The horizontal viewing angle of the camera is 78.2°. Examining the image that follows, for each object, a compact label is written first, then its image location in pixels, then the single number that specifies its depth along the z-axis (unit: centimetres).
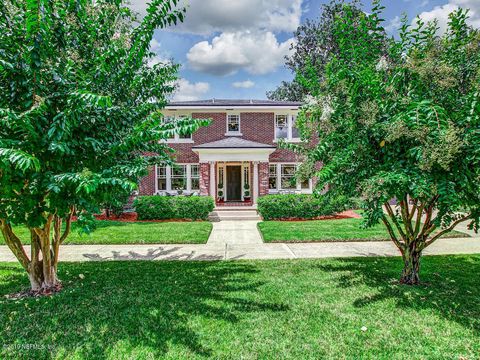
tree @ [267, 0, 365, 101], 3381
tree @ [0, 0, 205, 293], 346
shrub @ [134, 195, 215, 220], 1373
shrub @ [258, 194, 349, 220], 1358
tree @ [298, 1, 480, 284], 392
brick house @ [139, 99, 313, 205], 1770
